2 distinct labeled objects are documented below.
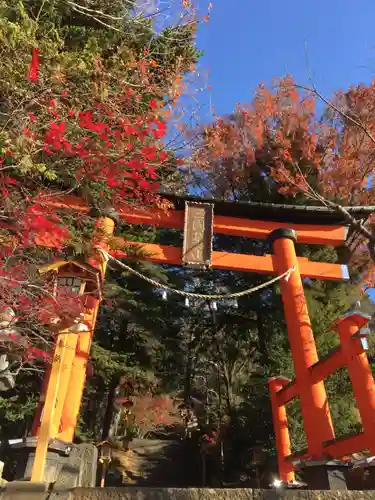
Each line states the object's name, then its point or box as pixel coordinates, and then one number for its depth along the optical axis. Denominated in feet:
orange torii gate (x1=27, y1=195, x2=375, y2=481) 21.48
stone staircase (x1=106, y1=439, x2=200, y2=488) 44.19
